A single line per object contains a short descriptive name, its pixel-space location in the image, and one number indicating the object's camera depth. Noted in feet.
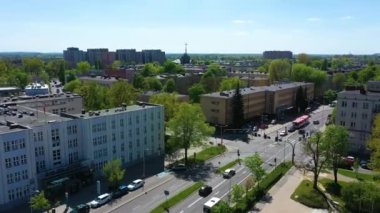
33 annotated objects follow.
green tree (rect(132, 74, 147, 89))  466.29
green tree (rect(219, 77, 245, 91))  431.02
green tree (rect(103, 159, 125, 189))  180.45
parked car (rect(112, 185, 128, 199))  179.62
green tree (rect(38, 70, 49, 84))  567.59
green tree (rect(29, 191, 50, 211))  146.45
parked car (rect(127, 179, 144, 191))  188.24
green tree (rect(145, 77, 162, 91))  467.27
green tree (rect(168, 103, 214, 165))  235.20
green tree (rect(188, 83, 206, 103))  416.05
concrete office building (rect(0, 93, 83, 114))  251.39
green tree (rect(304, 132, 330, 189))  194.90
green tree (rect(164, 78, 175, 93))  466.70
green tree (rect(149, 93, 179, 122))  289.74
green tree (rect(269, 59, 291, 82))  562.66
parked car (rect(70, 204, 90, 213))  159.02
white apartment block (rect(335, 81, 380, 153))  257.34
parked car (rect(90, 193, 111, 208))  167.65
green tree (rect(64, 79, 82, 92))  415.68
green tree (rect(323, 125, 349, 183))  194.59
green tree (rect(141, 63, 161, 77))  573.65
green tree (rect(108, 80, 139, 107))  304.30
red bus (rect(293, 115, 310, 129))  337.99
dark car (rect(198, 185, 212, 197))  181.37
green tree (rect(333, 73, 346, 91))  546.67
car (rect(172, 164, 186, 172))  221.46
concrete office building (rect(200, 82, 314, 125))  335.47
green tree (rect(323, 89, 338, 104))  473.26
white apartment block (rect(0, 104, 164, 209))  163.84
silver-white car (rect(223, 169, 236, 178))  208.05
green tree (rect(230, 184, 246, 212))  155.12
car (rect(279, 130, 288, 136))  311.27
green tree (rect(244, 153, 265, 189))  179.52
